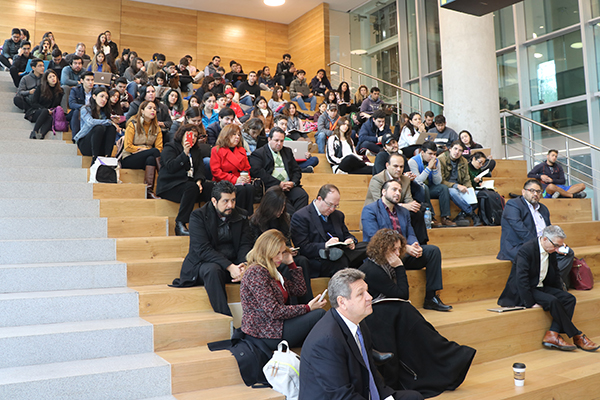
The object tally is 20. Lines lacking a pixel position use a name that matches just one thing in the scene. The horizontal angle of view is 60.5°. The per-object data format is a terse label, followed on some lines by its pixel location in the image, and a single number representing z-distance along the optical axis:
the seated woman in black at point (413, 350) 3.35
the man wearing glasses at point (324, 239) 4.02
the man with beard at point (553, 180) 7.40
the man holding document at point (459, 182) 6.04
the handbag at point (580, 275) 5.17
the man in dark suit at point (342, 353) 2.31
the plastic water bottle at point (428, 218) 5.53
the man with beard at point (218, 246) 3.57
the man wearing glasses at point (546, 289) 4.28
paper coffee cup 3.36
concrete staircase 2.82
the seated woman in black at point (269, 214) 4.06
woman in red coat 4.91
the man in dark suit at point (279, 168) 5.05
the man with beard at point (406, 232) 4.31
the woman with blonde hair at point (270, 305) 3.13
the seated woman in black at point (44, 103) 6.01
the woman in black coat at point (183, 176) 4.59
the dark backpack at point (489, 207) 6.08
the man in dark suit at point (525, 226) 5.03
